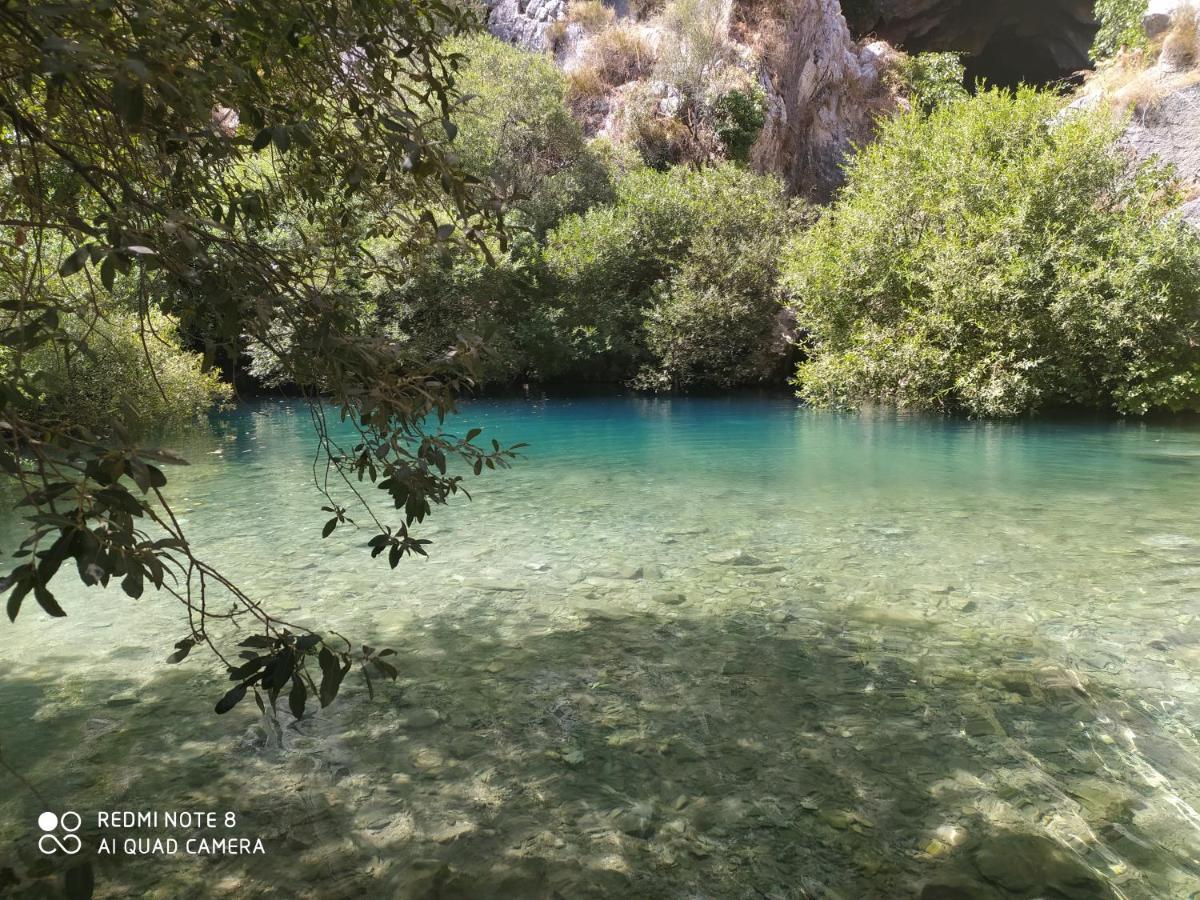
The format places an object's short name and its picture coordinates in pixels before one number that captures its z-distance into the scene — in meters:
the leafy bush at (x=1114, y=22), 28.10
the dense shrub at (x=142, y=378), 12.57
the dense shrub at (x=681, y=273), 27.20
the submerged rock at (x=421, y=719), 3.81
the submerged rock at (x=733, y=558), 6.57
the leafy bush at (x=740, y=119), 30.72
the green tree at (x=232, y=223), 1.66
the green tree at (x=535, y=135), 29.19
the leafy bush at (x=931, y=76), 33.28
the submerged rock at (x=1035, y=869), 2.60
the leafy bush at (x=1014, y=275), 18.36
